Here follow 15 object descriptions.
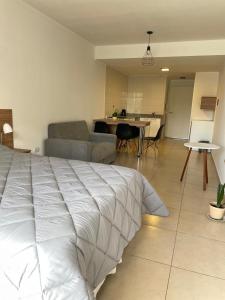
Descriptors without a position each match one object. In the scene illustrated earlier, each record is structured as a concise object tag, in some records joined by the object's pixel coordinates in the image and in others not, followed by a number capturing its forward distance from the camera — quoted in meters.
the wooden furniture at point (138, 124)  5.30
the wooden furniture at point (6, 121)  2.85
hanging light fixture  4.46
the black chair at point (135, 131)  5.68
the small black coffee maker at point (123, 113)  7.46
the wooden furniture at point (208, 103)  6.40
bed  0.91
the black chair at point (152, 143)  5.91
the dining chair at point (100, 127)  5.50
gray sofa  3.63
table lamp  2.78
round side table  3.33
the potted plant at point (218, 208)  2.44
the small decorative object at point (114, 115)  6.34
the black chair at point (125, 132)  5.40
